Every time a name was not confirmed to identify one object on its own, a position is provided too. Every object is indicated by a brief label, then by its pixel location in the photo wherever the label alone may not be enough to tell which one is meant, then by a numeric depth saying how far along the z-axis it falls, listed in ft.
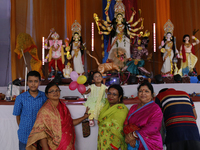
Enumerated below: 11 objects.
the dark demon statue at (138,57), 17.61
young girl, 6.17
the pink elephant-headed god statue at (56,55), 17.53
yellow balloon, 7.44
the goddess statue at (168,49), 18.04
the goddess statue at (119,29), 18.74
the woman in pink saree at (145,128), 4.81
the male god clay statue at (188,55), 18.02
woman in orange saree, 5.19
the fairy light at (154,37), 16.43
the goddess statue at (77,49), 17.85
